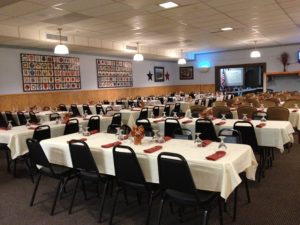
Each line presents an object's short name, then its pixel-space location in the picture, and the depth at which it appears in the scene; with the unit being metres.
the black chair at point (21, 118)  8.35
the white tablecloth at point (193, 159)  2.85
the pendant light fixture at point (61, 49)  7.35
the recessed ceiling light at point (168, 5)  5.88
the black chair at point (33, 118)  7.90
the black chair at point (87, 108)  10.17
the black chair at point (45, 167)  3.77
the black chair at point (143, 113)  8.58
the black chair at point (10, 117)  8.54
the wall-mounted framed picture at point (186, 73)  17.72
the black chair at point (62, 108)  10.17
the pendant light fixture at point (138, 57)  10.16
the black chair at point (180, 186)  2.71
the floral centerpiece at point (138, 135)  3.81
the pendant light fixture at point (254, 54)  11.91
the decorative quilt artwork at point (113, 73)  13.29
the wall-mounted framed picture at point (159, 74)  16.89
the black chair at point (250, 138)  4.73
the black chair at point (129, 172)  3.10
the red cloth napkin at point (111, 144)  3.75
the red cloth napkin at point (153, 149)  3.41
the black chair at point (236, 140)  3.84
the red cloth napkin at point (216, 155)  2.96
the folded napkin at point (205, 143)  3.56
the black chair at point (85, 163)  3.49
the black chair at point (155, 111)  9.12
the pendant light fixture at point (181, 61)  13.17
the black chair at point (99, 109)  10.06
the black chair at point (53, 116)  7.61
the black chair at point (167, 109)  9.58
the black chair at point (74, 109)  10.20
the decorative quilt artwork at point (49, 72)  10.42
